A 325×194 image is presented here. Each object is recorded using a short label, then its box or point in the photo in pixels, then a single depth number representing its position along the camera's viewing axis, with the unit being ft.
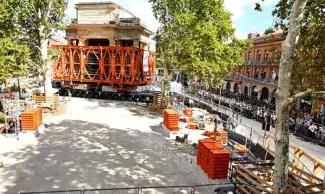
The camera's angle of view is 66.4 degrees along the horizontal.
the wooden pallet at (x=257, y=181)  23.33
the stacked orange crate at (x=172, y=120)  51.67
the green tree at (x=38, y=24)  63.93
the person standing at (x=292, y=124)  72.92
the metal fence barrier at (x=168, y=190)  28.68
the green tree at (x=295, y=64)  21.97
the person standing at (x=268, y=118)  66.81
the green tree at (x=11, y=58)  53.66
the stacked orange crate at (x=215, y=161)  30.63
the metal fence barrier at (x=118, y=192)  27.79
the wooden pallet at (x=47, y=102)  68.33
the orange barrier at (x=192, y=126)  59.41
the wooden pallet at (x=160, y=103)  81.65
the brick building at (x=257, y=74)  135.85
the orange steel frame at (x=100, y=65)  97.91
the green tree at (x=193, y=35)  73.56
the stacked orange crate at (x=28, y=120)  45.16
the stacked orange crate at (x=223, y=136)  50.50
